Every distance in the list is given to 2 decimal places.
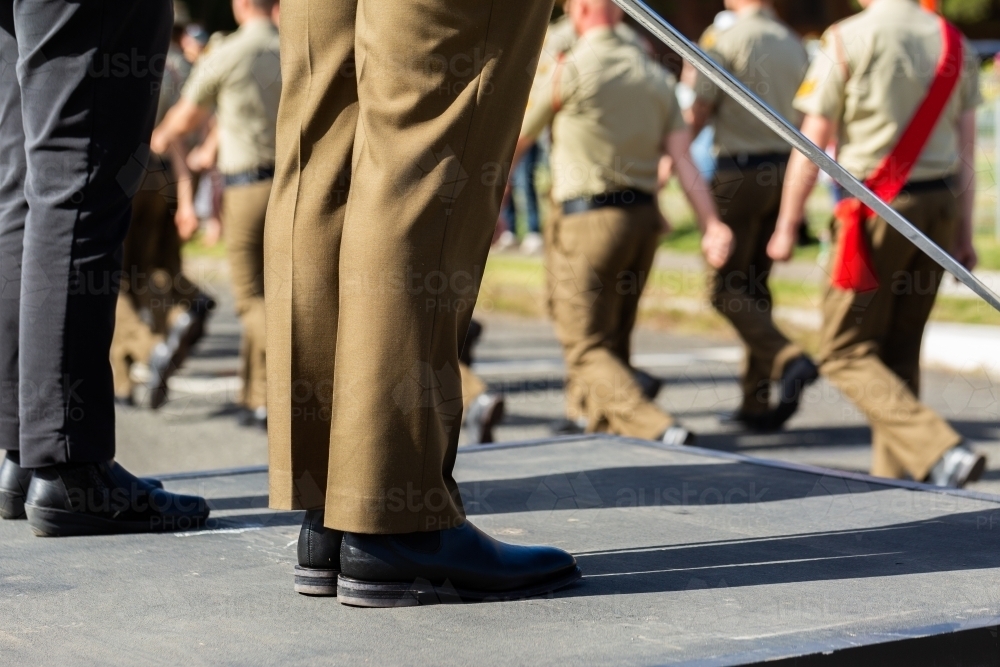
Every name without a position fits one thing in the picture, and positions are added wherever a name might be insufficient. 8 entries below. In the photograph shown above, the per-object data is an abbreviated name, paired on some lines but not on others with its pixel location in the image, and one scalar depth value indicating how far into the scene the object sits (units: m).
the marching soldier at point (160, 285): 14.13
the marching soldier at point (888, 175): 9.54
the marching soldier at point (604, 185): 10.97
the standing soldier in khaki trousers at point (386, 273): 4.35
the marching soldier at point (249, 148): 12.53
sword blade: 4.95
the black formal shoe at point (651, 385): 11.98
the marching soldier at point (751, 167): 12.47
